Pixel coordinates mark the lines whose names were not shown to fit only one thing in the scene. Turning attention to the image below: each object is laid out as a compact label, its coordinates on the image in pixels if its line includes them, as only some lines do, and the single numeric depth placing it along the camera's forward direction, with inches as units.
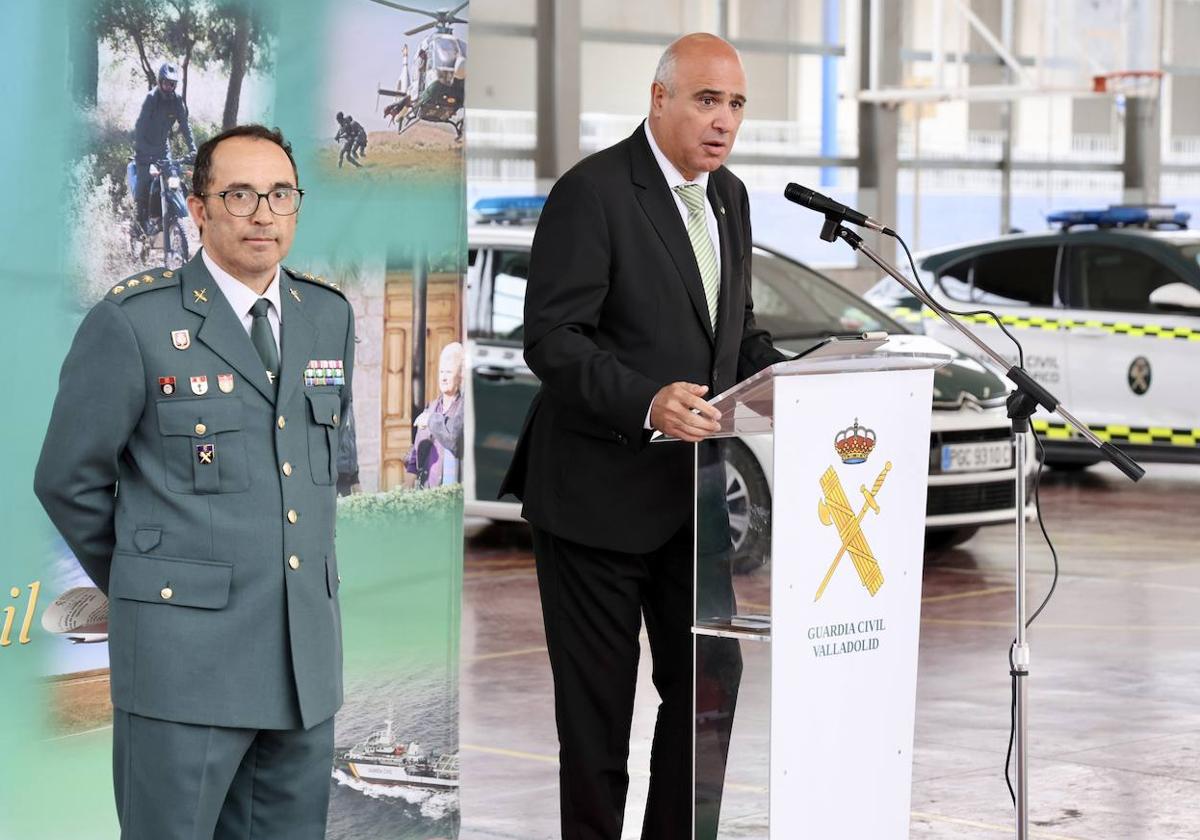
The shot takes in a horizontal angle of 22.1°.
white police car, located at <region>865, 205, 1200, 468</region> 699.1
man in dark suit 224.0
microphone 221.3
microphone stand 226.3
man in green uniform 170.9
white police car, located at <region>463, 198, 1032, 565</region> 546.2
